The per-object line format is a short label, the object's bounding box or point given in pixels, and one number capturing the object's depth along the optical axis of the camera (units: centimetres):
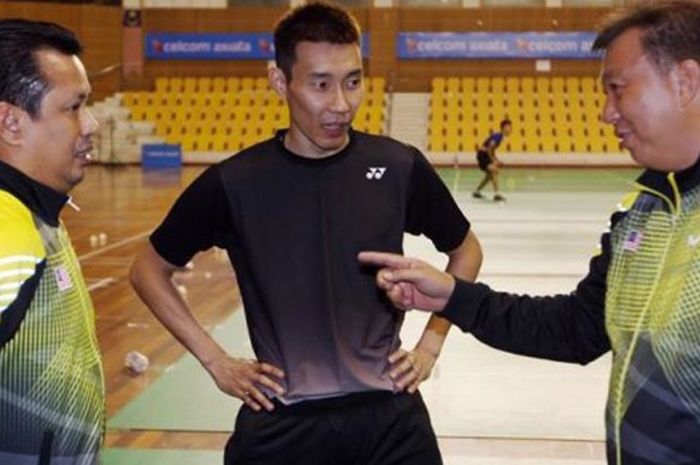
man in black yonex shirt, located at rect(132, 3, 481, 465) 281
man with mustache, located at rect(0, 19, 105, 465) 212
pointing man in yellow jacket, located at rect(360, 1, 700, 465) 198
